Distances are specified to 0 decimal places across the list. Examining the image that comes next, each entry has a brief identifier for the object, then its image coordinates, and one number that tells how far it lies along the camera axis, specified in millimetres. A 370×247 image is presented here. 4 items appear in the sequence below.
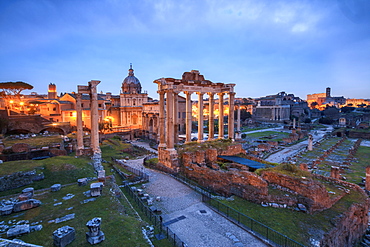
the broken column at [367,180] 17812
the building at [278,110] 106125
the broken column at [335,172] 18812
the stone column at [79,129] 20516
